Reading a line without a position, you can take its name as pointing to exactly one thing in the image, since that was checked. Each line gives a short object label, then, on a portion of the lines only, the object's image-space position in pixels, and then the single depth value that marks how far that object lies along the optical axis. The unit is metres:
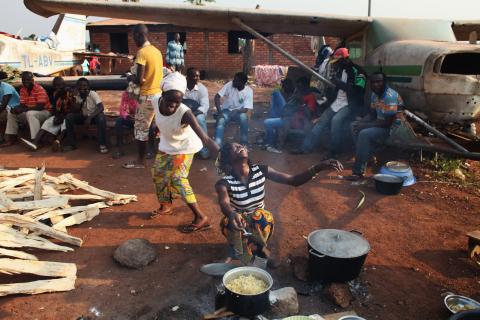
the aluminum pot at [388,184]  5.28
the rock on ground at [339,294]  3.00
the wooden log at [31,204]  4.20
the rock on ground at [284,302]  2.82
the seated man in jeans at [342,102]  6.89
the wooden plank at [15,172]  5.39
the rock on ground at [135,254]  3.60
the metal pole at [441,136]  5.51
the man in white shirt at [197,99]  7.13
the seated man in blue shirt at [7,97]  8.01
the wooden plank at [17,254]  3.45
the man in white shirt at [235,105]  7.45
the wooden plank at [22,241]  3.60
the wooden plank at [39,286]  3.06
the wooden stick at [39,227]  3.88
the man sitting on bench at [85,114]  7.49
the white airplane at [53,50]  12.76
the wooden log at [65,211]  4.24
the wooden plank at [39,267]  3.25
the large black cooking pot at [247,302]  2.53
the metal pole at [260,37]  7.40
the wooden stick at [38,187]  4.67
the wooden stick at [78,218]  4.25
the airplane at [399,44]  5.71
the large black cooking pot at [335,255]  2.99
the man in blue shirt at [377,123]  5.70
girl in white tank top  3.94
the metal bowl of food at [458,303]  2.88
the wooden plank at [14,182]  4.87
